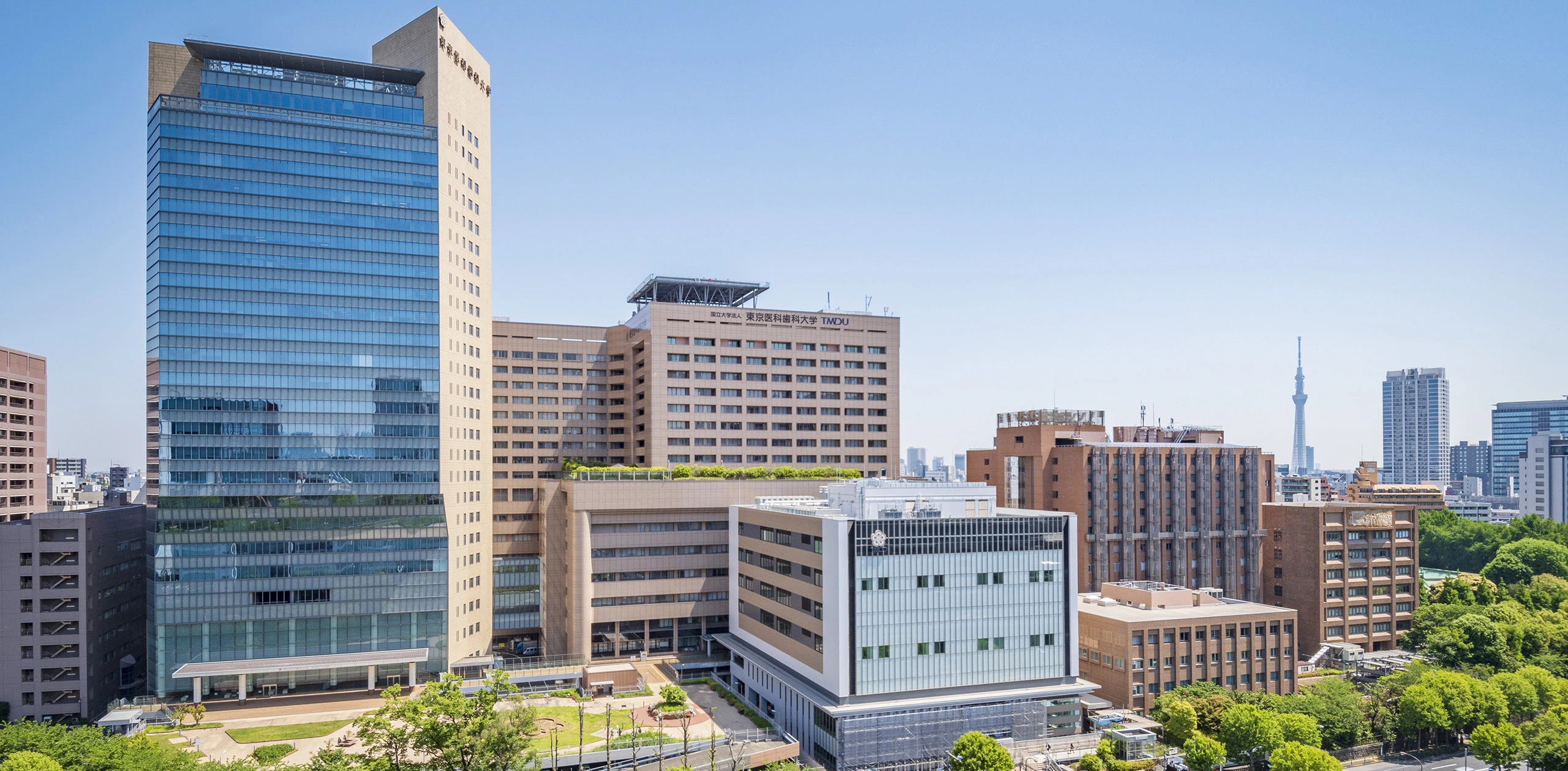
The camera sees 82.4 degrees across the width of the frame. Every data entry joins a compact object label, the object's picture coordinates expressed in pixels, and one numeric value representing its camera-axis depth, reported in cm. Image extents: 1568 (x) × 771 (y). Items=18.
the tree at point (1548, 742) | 7794
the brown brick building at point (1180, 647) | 9312
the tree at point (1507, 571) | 15988
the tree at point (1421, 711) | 8681
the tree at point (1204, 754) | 7631
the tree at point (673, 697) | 8044
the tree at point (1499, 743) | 8075
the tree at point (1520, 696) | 9150
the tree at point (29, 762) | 5666
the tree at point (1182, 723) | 8281
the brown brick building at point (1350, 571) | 12219
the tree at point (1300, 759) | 7144
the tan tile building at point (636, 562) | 10881
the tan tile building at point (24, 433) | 12731
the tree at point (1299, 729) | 7969
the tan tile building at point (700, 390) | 12744
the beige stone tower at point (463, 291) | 10319
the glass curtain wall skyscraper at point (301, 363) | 9331
